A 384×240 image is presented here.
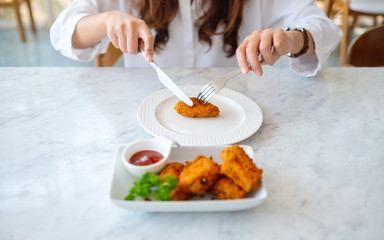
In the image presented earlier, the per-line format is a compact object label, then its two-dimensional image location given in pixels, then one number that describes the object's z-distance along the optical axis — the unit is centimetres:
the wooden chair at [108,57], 171
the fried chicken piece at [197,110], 100
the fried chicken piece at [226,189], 65
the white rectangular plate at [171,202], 62
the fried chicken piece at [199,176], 65
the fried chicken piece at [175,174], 65
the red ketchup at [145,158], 74
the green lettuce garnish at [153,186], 64
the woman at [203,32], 108
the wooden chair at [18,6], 361
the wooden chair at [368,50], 155
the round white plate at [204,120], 90
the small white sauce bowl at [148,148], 70
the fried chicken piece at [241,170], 65
